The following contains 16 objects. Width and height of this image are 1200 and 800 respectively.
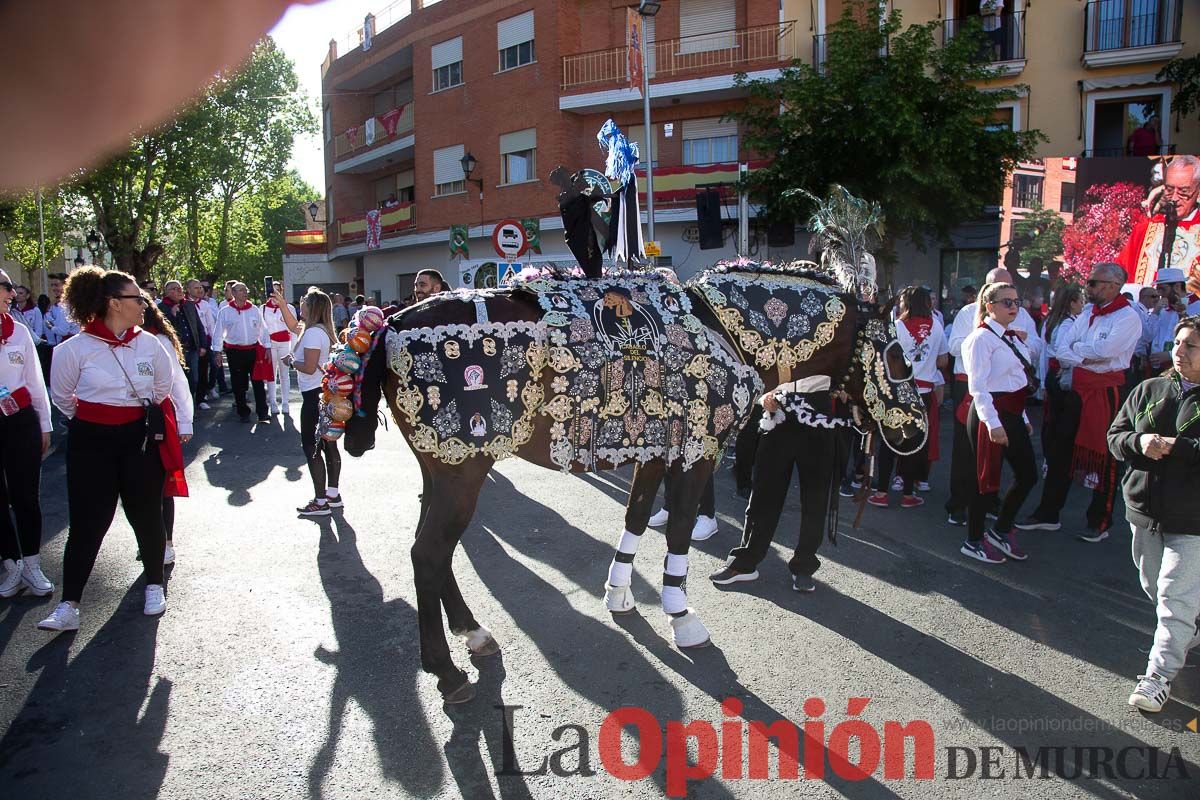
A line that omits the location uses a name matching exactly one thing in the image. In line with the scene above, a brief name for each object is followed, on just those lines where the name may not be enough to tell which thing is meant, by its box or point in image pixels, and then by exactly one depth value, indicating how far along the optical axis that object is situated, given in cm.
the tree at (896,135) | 1476
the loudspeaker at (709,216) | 1705
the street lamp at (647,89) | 1298
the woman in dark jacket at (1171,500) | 330
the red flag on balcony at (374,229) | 2769
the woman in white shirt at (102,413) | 410
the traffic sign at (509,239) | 1108
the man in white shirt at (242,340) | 1095
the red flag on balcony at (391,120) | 2731
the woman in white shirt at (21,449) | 446
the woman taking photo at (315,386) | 645
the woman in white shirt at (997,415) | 509
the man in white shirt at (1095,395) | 564
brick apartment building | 1819
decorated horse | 345
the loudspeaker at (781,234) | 1694
